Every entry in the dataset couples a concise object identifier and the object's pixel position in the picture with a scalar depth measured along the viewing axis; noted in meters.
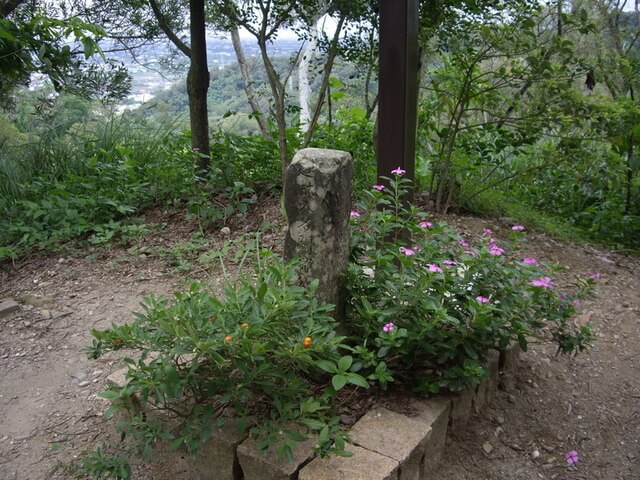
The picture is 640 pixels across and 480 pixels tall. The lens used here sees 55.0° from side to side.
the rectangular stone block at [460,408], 2.59
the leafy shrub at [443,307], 2.42
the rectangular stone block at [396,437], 2.20
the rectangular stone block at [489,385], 2.75
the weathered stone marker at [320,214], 2.44
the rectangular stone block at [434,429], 2.39
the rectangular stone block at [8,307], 3.66
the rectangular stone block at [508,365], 2.97
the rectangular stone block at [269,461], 2.08
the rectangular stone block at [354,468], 2.05
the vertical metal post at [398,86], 3.18
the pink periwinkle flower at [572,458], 2.56
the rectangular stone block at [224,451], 2.22
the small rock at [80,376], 3.03
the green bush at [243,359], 2.06
